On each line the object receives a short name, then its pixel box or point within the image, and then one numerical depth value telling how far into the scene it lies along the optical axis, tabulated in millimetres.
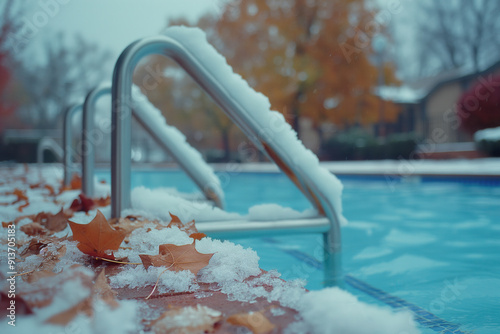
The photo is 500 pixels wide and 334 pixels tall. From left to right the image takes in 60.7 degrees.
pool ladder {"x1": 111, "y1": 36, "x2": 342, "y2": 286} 1324
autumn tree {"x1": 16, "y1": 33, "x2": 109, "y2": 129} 19906
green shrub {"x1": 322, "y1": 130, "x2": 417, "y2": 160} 12266
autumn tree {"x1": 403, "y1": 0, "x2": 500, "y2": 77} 19766
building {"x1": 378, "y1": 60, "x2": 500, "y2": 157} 15039
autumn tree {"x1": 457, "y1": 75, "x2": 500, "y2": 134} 11961
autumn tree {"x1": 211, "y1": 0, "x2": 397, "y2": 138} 11984
